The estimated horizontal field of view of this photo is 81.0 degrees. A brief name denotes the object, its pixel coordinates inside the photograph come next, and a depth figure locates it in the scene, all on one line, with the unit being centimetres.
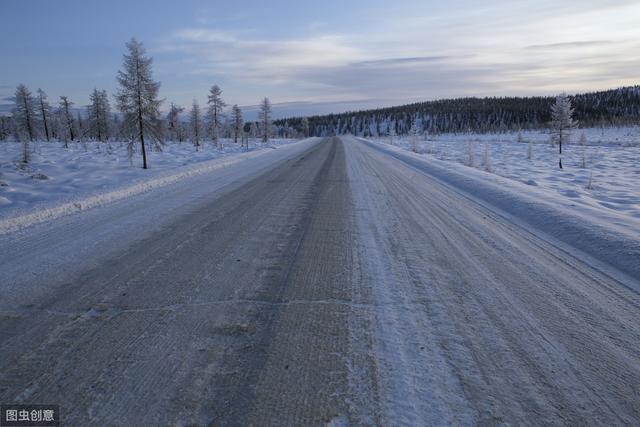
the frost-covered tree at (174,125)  7748
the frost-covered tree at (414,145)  2912
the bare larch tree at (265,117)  6562
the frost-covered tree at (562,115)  3325
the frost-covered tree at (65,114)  6424
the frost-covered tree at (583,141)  3731
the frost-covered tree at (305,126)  14450
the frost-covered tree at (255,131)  9780
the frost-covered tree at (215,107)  5572
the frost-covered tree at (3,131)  9989
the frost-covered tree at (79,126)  7951
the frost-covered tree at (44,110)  6278
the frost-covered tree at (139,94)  2098
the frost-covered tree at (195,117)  5928
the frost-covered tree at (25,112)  5912
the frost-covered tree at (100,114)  6297
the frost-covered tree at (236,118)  7394
